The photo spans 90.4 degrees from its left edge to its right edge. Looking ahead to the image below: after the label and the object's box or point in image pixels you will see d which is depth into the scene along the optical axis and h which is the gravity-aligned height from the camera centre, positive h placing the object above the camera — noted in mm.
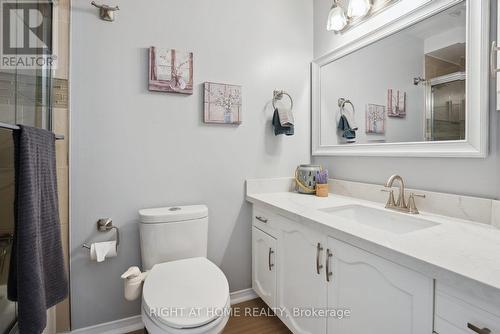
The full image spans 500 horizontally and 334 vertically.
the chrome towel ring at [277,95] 1829 +528
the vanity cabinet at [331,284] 776 -472
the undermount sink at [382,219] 1156 -266
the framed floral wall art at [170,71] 1462 +578
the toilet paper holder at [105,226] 1375 -334
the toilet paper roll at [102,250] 1289 -444
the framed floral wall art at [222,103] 1605 +419
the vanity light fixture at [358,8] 1507 +980
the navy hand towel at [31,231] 850 -237
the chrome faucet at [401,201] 1239 -180
